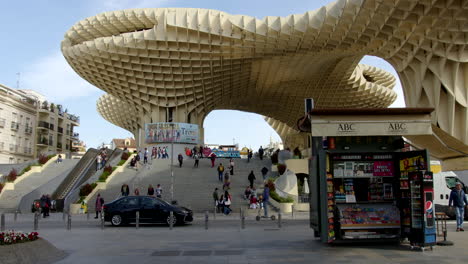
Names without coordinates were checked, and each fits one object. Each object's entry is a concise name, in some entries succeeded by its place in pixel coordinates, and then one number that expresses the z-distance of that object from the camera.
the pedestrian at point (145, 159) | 35.22
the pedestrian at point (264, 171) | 29.17
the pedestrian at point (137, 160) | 33.00
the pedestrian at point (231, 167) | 30.71
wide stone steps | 26.00
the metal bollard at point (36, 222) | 15.92
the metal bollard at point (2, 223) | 15.62
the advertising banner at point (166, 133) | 48.09
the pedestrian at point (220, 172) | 28.34
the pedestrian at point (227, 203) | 23.25
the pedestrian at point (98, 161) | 33.56
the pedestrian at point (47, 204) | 24.18
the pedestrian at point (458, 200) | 14.15
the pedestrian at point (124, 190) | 24.59
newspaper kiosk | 9.90
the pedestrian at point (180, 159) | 33.30
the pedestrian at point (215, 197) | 23.86
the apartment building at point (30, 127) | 49.50
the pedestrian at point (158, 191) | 25.65
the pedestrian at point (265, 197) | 20.08
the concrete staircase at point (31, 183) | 29.22
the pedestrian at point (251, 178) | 26.81
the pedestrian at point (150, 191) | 24.95
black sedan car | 17.91
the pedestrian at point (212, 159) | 33.31
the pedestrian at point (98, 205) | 22.83
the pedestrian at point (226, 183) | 26.75
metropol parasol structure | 31.00
